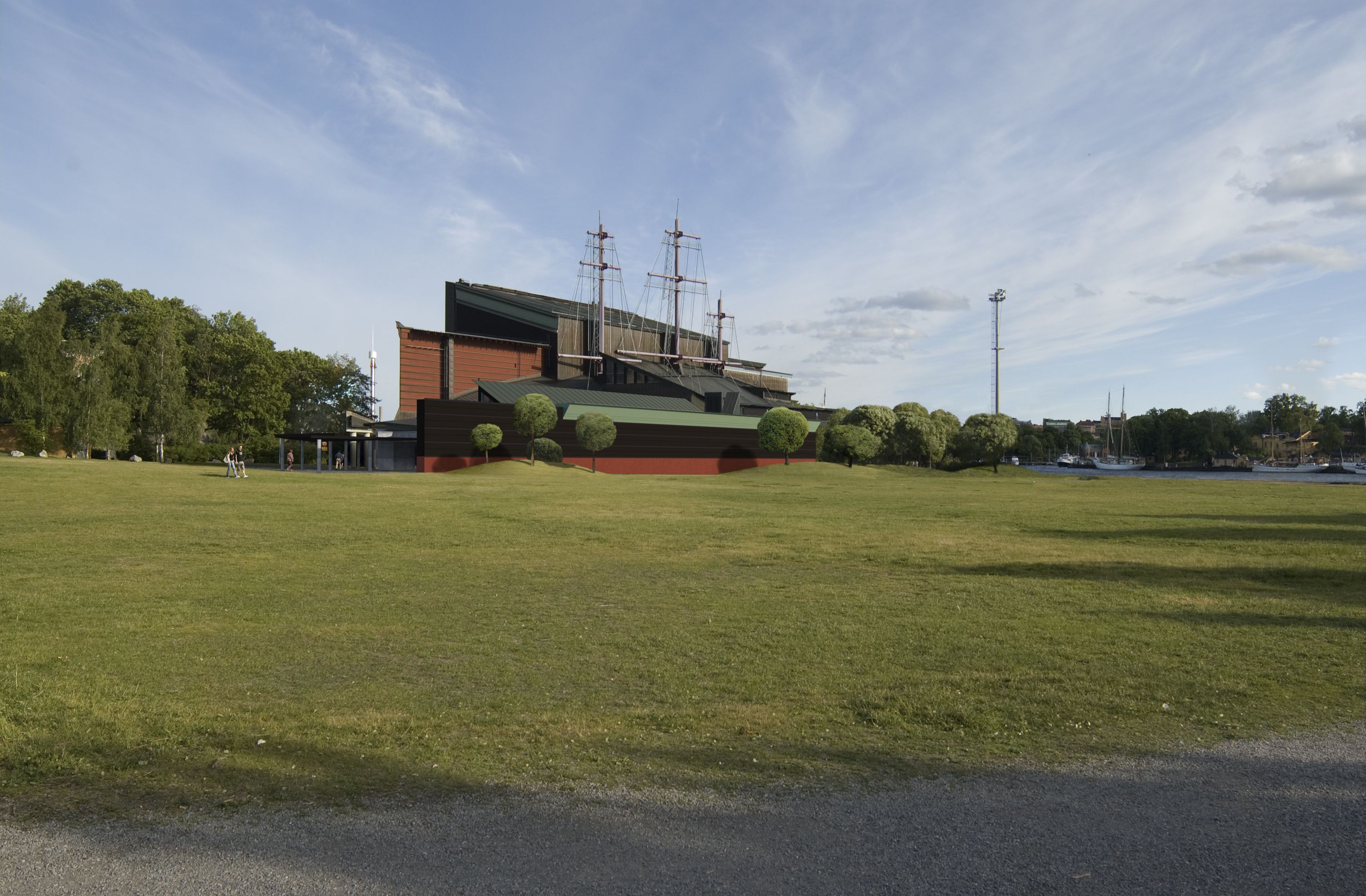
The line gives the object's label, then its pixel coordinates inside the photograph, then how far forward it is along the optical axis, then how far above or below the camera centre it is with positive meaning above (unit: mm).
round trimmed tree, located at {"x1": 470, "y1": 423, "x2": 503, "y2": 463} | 56781 +580
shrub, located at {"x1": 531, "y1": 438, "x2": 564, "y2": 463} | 59344 -370
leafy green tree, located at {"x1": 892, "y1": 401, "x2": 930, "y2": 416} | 84375 +4374
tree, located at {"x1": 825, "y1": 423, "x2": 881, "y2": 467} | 70125 +592
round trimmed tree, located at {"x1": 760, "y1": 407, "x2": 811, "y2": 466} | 67562 +1530
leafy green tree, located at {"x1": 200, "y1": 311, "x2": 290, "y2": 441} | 76750 +5036
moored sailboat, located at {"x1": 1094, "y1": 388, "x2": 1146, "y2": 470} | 152975 -1339
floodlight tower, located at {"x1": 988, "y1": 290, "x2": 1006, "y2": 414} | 94500 +12371
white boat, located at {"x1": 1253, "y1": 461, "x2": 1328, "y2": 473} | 131750 -1875
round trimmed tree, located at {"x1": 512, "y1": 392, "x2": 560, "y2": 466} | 57000 +2121
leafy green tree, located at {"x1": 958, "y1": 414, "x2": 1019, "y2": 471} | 76062 +1457
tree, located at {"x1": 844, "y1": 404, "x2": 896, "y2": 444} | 80000 +3039
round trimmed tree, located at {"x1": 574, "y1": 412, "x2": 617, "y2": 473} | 59219 +1036
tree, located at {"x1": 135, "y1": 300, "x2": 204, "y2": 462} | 66625 +3749
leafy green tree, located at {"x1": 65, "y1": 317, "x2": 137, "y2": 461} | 58062 +3437
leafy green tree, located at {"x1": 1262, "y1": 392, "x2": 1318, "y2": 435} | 147250 +7951
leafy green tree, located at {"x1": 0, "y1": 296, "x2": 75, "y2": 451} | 57688 +4243
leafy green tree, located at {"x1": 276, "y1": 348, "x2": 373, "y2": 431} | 86188 +5901
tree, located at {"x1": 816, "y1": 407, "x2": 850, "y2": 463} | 75375 +2004
